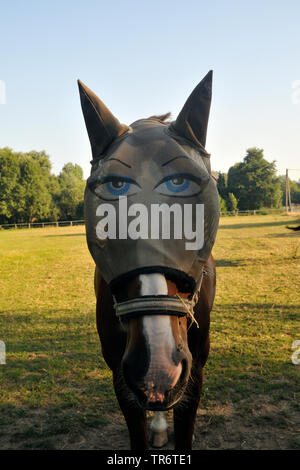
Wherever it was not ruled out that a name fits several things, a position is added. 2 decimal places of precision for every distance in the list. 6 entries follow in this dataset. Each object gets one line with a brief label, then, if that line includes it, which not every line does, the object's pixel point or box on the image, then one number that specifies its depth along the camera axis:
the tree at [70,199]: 56.53
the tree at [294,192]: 89.00
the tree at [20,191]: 55.90
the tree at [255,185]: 64.81
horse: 1.30
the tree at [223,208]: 48.41
